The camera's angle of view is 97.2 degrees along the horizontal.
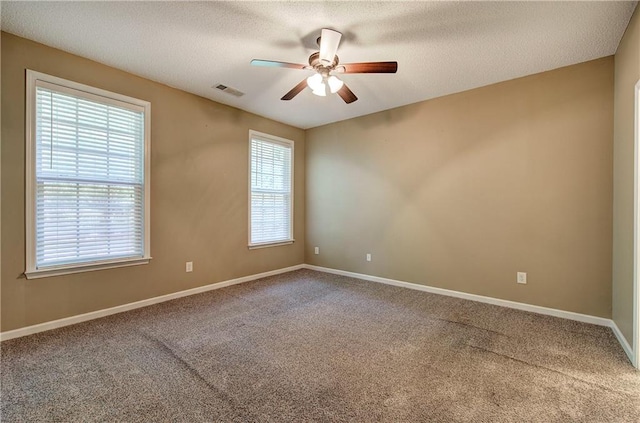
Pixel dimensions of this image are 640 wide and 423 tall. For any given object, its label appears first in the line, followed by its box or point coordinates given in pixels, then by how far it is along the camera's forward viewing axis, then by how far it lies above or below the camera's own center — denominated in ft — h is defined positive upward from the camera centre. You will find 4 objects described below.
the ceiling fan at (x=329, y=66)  7.34 +4.03
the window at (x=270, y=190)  14.90 +1.14
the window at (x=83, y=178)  8.48 +1.06
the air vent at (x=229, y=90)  11.41 +5.03
